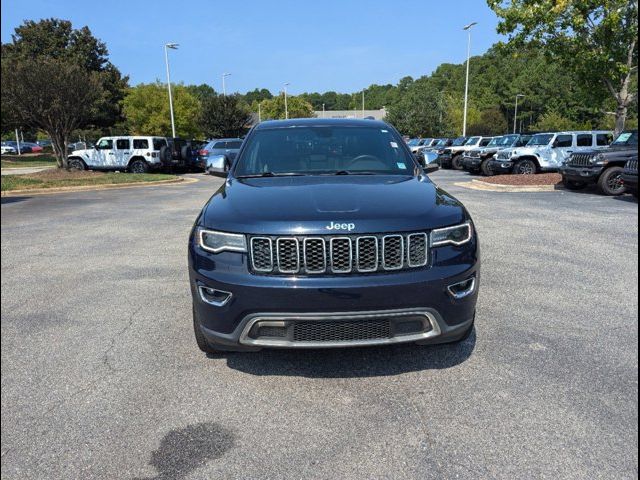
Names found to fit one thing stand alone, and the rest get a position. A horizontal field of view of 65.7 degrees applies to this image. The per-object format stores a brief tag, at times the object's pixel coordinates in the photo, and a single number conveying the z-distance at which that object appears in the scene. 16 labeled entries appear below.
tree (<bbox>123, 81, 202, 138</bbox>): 39.09
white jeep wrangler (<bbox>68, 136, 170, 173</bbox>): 22.66
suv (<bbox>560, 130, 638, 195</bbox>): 12.20
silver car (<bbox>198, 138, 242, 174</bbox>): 24.21
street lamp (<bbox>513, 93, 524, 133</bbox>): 74.25
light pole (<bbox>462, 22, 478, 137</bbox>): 34.69
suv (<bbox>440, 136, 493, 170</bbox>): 24.50
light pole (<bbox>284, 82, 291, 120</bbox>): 66.99
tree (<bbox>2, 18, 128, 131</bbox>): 38.41
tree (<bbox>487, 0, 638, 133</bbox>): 14.27
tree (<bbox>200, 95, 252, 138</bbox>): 45.94
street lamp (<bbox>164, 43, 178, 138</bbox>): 33.43
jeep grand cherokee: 2.64
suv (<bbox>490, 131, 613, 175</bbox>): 17.53
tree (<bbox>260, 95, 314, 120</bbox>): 71.86
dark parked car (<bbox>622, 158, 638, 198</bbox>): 10.38
